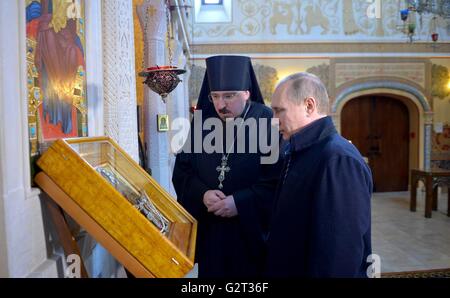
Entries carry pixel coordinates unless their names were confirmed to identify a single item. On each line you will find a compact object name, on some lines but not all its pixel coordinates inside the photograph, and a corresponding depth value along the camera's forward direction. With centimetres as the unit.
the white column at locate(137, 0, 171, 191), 420
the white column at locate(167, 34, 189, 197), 590
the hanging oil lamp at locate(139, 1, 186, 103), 261
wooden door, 1142
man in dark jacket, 131
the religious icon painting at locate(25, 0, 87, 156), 144
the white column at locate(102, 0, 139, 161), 229
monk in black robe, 214
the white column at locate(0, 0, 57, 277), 120
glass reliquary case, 115
